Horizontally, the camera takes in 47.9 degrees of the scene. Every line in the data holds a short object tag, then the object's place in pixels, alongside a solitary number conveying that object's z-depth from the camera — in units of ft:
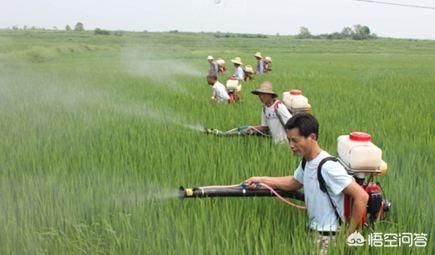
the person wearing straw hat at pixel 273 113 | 13.11
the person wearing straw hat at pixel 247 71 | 35.40
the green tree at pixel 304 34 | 221.46
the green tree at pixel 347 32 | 215.51
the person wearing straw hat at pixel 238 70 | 34.24
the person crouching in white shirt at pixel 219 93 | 22.58
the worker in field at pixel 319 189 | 7.44
